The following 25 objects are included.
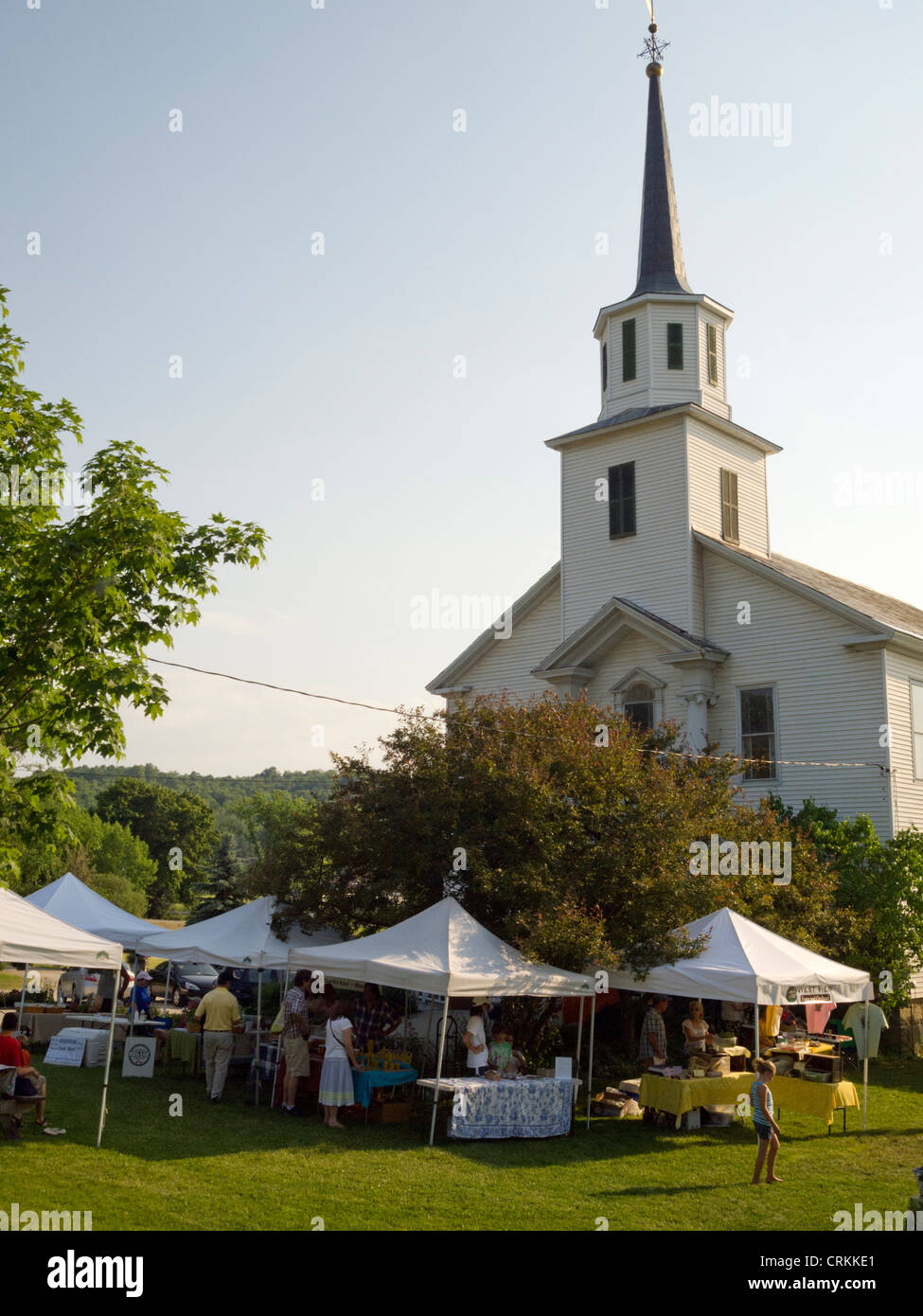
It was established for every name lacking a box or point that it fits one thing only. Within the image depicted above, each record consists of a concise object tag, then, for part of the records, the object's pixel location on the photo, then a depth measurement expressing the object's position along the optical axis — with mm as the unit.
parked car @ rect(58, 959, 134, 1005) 27078
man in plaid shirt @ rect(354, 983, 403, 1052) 17938
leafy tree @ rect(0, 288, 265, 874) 10086
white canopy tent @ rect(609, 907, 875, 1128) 14648
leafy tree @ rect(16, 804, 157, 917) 54062
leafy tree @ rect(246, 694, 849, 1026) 16828
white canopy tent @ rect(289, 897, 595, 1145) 14562
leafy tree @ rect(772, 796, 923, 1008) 21859
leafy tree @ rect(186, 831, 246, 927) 43750
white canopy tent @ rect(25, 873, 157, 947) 23312
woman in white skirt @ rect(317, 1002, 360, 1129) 14898
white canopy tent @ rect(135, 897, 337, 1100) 17969
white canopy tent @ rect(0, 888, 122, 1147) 12719
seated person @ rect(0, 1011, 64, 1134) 13117
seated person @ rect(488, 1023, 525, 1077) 15680
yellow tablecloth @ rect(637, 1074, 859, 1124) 14977
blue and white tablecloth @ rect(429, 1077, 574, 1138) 14172
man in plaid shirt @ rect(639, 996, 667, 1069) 17719
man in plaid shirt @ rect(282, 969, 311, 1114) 15648
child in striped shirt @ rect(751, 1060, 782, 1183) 11867
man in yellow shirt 16516
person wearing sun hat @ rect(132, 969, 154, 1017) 22656
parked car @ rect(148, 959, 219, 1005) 32219
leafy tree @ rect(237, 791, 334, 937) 19266
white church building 24203
